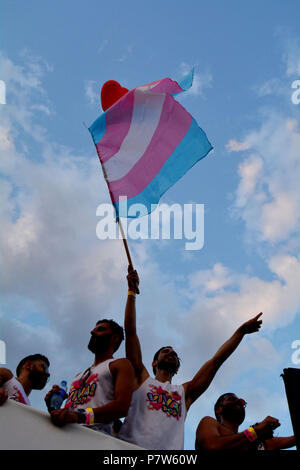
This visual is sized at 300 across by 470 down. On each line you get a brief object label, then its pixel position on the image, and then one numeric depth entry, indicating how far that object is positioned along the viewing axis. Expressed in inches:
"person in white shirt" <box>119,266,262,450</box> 149.3
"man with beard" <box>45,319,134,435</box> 128.0
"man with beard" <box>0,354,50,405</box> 165.6
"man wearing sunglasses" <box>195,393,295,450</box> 146.3
